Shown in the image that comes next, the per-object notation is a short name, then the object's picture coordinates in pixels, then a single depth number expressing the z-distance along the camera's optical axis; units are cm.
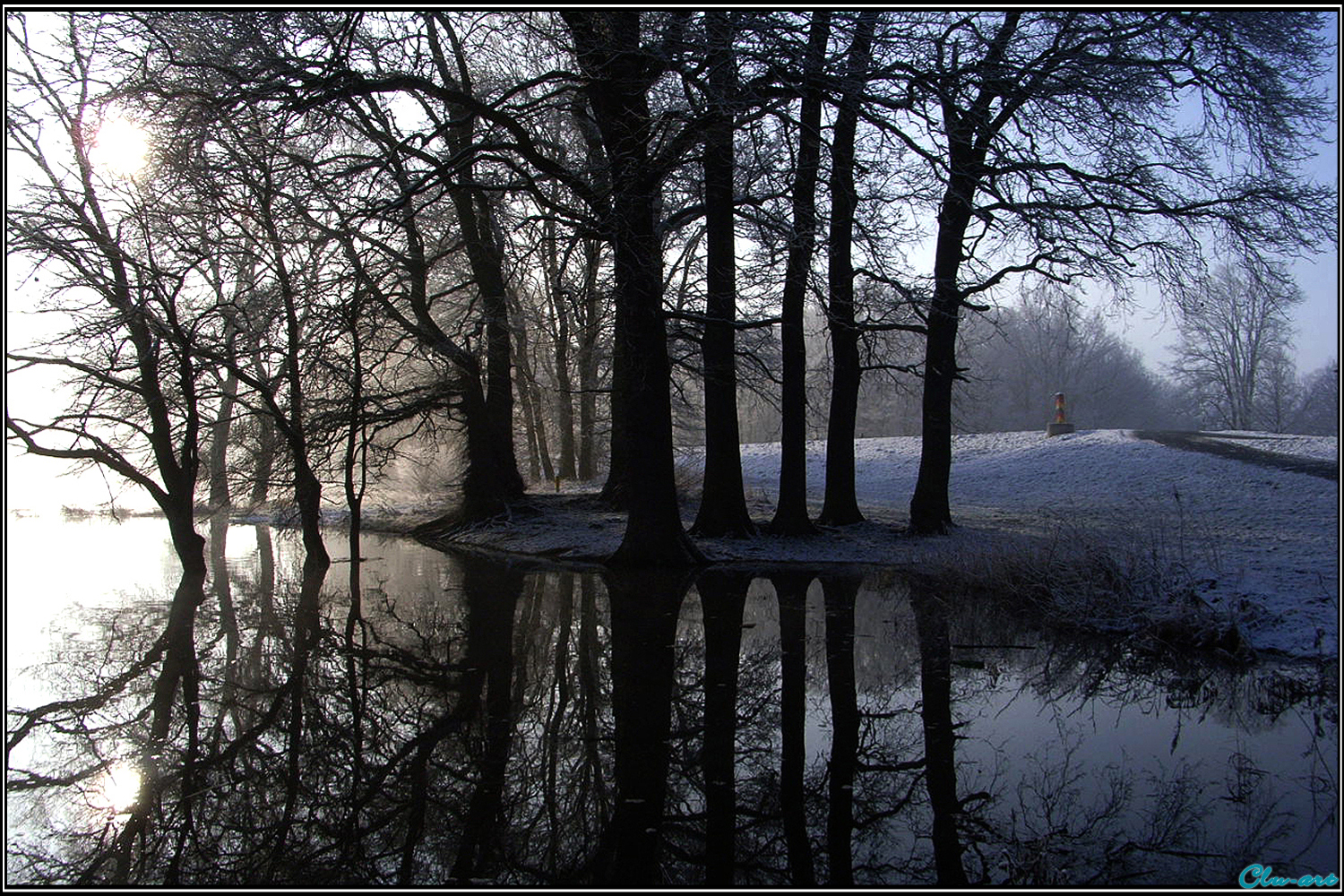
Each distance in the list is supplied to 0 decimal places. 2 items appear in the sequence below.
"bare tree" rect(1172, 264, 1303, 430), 5006
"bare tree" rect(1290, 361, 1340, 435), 5050
